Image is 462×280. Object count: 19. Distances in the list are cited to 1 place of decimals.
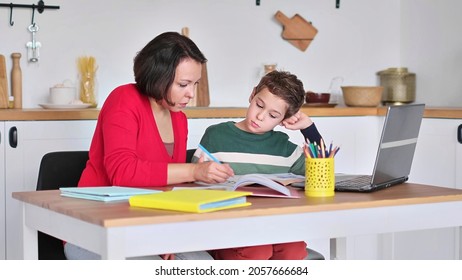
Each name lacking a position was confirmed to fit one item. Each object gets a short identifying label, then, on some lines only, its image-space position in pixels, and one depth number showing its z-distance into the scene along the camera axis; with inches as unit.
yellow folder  101.2
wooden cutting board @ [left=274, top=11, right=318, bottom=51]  260.8
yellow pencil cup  120.9
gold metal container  267.1
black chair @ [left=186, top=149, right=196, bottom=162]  161.5
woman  133.5
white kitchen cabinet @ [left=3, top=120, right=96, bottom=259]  195.9
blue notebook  111.6
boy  148.9
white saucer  214.9
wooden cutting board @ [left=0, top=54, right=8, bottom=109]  216.3
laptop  124.6
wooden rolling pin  220.5
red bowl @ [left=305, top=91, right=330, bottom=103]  246.1
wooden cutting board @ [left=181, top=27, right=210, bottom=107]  241.2
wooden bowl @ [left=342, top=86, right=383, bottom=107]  247.9
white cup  220.2
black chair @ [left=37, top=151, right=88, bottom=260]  145.4
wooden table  96.4
